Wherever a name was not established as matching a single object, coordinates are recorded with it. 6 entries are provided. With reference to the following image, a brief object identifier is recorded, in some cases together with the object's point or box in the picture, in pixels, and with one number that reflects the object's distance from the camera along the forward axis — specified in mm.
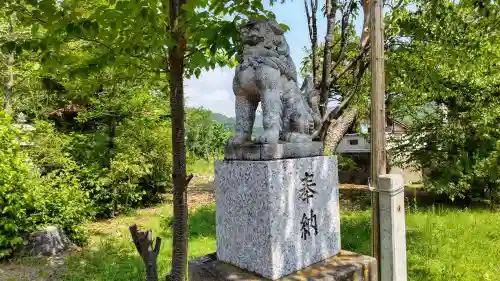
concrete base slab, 2242
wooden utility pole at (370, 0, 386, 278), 3189
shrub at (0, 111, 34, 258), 6008
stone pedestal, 2119
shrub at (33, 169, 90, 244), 6586
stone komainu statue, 2340
